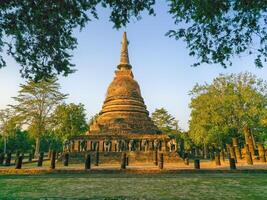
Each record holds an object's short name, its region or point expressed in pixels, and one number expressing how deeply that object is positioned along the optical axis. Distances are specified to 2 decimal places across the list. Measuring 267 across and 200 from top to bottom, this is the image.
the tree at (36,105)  37.19
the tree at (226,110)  32.06
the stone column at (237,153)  26.23
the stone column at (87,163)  14.21
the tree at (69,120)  39.91
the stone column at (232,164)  13.82
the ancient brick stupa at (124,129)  24.88
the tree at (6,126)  41.44
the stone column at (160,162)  13.76
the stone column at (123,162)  14.45
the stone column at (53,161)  14.81
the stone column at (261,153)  23.08
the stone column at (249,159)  19.67
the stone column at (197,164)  14.13
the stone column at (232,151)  24.18
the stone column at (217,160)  19.60
